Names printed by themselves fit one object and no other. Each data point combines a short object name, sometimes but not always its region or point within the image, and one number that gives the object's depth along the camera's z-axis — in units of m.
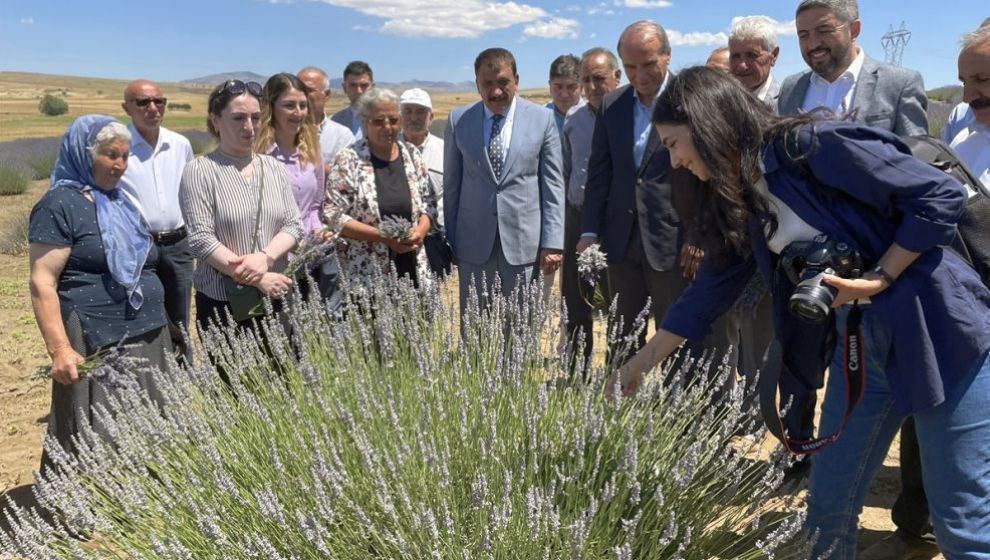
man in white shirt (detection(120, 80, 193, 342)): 4.79
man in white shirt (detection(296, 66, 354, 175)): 5.52
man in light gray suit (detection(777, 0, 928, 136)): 3.50
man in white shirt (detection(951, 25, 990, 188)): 2.98
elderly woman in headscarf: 3.14
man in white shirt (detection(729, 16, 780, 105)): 4.27
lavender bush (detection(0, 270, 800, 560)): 1.90
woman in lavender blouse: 4.35
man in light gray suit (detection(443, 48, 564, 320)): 4.51
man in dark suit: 4.05
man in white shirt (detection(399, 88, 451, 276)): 5.22
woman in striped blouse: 3.72
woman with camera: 1.87
